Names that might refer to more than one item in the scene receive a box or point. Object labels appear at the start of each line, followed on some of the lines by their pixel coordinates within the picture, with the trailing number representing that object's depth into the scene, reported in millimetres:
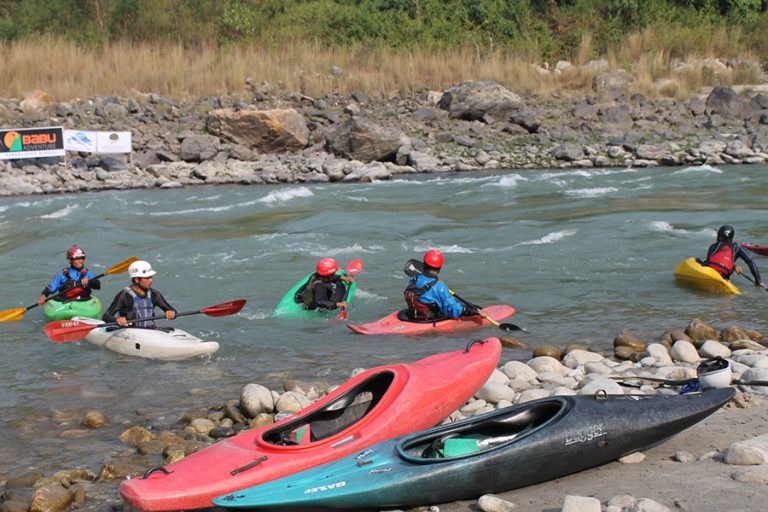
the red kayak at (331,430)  8578
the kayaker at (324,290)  17969
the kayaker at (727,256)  18875
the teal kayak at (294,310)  17922
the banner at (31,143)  39219
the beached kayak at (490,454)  8406
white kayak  15148
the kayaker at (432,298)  16562
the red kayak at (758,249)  21558
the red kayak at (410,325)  16437
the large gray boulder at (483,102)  45281
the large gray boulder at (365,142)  40437
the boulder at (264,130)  42281
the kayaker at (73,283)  18344
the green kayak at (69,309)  18156
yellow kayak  18656
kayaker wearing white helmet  16078
